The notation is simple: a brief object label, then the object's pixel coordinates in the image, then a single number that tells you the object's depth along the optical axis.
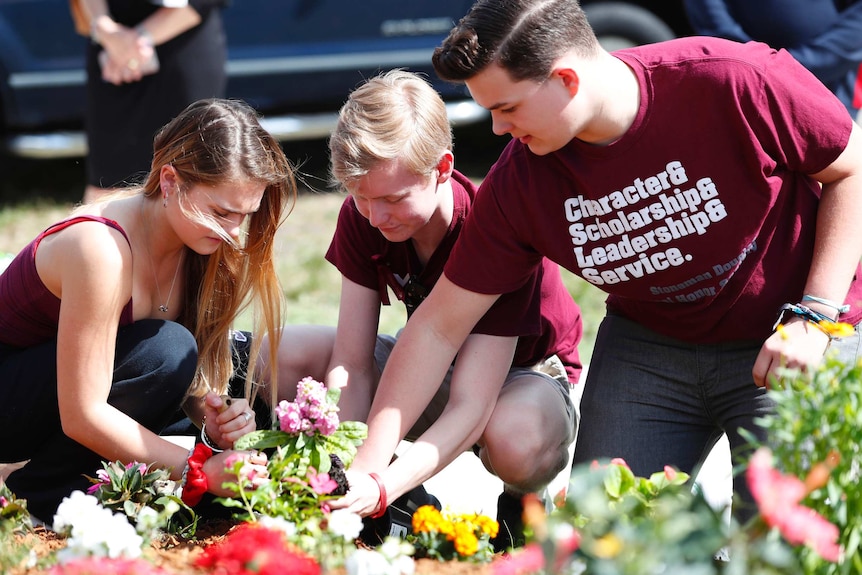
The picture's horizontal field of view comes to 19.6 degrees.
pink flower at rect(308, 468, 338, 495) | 3.95
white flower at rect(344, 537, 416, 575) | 3.75
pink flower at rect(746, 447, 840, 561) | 3.44
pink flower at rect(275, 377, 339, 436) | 3.99
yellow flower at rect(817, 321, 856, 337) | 3.88
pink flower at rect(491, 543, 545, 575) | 3.48
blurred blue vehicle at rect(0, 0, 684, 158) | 7.44
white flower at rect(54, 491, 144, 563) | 3.75
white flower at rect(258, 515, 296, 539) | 3.84
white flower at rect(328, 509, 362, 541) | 3.84
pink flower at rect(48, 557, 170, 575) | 3.60
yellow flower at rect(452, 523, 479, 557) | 3.99
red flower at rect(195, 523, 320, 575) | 3.62
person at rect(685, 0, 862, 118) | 5.27
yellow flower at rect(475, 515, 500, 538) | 4.04
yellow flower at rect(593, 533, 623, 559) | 3.41
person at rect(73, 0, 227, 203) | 5.40
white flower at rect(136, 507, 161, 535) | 3.94
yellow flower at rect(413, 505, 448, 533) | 4.02
